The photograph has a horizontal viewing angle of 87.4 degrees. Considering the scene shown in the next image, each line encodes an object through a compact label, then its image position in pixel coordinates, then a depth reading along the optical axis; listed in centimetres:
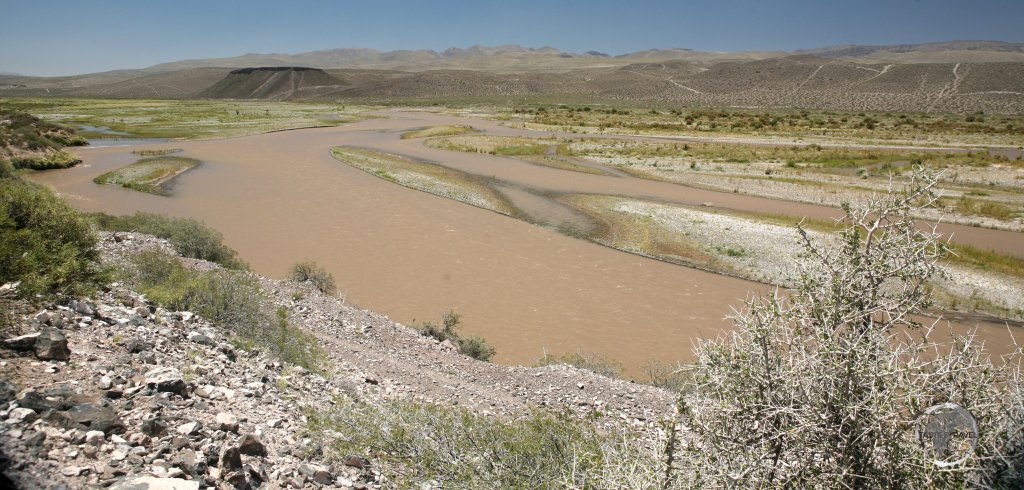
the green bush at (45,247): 562
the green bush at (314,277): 1259
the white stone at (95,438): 369
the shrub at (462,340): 1027
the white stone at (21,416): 362
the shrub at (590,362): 964
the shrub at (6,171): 1828
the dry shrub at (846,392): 294
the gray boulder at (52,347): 455
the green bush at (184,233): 1280
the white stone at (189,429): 423
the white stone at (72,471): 338
